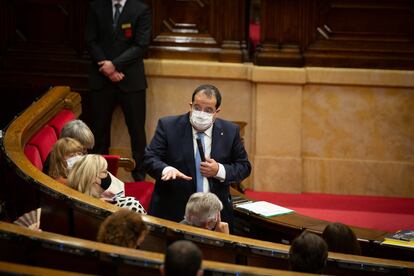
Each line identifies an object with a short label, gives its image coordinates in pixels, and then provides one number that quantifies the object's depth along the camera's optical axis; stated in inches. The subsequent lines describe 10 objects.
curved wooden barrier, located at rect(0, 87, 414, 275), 303.9
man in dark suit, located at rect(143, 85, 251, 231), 370.3
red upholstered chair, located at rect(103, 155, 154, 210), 473.7
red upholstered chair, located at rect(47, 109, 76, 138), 465.6
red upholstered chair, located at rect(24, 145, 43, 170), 416.9
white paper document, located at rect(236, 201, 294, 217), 410.6
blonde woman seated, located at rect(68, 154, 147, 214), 359.9
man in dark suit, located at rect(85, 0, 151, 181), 558.9
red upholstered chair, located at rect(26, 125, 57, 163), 432.8
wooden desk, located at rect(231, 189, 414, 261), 376.2
